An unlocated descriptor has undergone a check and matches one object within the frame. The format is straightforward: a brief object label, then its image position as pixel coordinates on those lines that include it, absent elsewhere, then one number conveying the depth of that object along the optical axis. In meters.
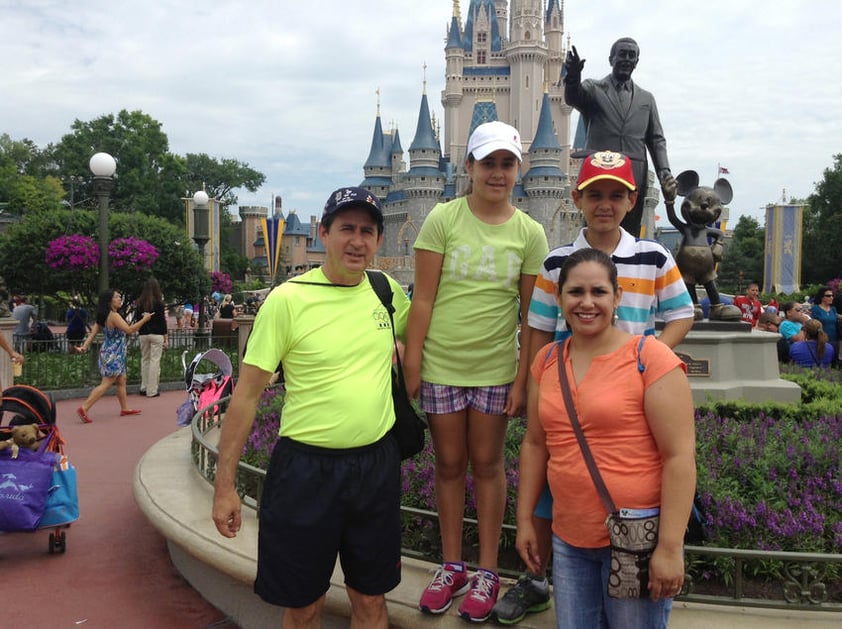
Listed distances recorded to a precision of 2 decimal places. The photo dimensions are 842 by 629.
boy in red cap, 2.21
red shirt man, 11.27
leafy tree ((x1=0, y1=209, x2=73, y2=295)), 12.77
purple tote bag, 3.53
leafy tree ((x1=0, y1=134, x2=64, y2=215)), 38.28
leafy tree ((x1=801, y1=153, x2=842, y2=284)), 39.97
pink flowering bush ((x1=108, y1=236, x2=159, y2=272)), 12.34
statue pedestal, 5.20
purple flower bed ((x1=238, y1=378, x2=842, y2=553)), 2.84
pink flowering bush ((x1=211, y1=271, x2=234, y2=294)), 19.56
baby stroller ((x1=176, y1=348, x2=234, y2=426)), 5.83
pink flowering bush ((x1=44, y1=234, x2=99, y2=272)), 11.73
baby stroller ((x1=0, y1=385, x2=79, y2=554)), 3.55
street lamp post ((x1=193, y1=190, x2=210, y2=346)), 11.60
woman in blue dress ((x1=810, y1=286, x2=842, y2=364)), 8.07
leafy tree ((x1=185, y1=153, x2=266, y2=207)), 56.19
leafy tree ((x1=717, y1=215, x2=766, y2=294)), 48.94
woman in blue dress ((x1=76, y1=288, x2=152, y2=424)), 7.62
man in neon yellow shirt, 2.11
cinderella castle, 52.16
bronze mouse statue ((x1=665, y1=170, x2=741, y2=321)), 5.51
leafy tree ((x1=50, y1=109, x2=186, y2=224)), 42.97
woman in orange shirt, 1.72
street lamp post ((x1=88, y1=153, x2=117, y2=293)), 9.27
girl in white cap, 2.45
